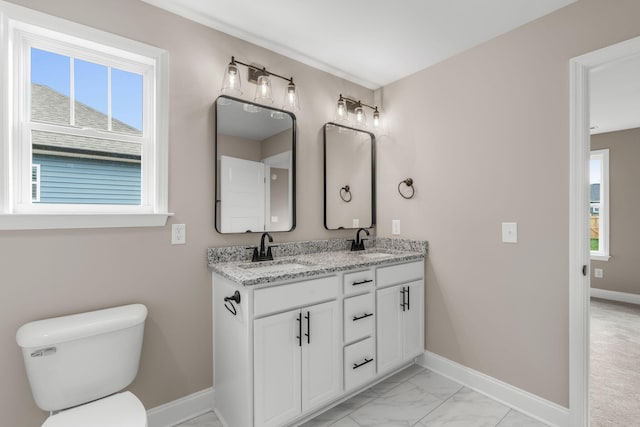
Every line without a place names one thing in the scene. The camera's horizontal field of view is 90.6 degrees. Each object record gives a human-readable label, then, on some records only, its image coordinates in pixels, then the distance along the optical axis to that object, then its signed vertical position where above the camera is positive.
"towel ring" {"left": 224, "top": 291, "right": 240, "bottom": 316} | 1.68 -0.50
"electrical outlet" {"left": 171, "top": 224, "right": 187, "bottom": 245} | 1.89 -0.13
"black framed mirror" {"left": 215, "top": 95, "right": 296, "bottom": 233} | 2.08 +0.32
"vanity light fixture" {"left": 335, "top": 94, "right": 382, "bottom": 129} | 2.67 +0.88
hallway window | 4.57 +0.10
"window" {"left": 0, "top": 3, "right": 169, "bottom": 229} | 1.52 +0.46
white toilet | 1.32 -0.70
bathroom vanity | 1.64 -0.70
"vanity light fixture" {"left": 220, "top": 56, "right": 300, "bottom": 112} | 2.04 +0.87
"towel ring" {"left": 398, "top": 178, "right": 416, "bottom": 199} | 2.68 +0.23
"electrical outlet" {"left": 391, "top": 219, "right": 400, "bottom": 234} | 2.82 -0.12
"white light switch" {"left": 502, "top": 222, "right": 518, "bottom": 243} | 2.08 -0.13
